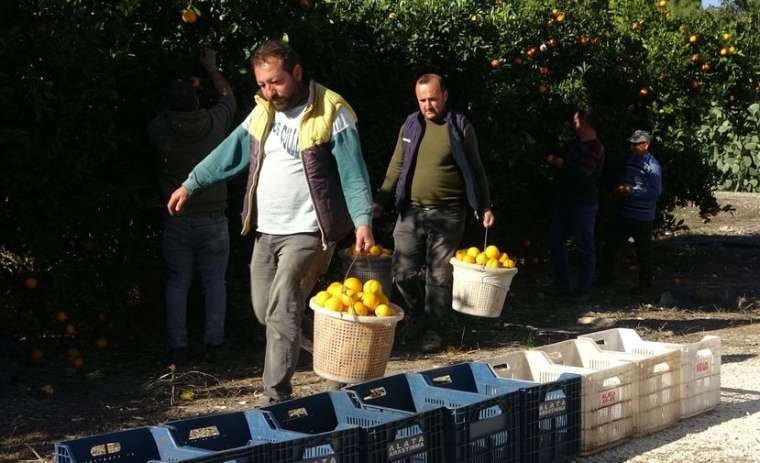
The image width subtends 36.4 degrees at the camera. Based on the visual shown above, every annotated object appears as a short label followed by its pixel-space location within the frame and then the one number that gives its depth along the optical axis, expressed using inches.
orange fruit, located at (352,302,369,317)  232.8
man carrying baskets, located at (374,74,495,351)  324.8
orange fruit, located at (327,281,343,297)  239.9
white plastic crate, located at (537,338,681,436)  241.8
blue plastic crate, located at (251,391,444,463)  177.3
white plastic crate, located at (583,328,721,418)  254.7
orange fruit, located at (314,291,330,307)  241.0
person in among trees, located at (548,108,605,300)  422.9
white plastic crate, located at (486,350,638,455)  227.0
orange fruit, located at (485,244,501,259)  316.8
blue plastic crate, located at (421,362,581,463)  213.3
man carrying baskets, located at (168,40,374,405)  231.8
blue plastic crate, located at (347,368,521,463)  198.1
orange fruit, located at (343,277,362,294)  241.6
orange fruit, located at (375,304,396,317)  234.4
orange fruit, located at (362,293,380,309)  236.4
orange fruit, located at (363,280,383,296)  239.1
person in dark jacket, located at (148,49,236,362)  300.2
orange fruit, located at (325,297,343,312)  234.9
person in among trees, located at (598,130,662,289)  446.0
